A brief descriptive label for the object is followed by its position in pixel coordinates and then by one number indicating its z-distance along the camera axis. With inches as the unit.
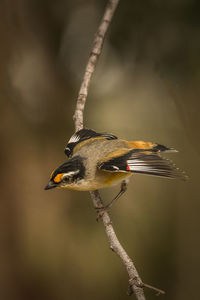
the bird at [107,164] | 221.1
